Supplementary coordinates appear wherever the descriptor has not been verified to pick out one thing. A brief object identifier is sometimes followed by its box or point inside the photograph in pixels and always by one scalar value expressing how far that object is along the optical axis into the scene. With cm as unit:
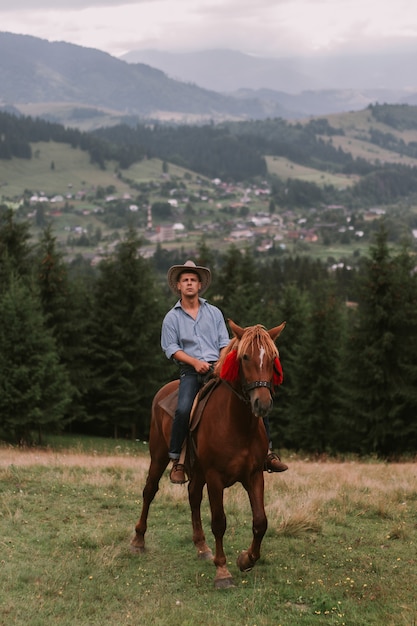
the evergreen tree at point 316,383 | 3669
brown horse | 730
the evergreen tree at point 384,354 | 3198
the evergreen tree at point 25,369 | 3066
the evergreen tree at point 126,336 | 4031
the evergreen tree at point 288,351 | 3761
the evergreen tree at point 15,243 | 4091
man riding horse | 851
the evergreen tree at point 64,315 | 3888
